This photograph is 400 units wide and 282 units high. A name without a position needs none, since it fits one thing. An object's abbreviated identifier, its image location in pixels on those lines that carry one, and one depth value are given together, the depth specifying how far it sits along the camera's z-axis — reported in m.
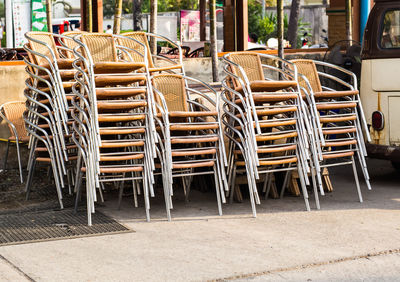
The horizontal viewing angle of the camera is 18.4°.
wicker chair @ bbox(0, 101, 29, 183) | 13.46
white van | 13.17
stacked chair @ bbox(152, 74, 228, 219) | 11.09
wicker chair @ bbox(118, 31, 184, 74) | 13.11
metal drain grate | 9.87
